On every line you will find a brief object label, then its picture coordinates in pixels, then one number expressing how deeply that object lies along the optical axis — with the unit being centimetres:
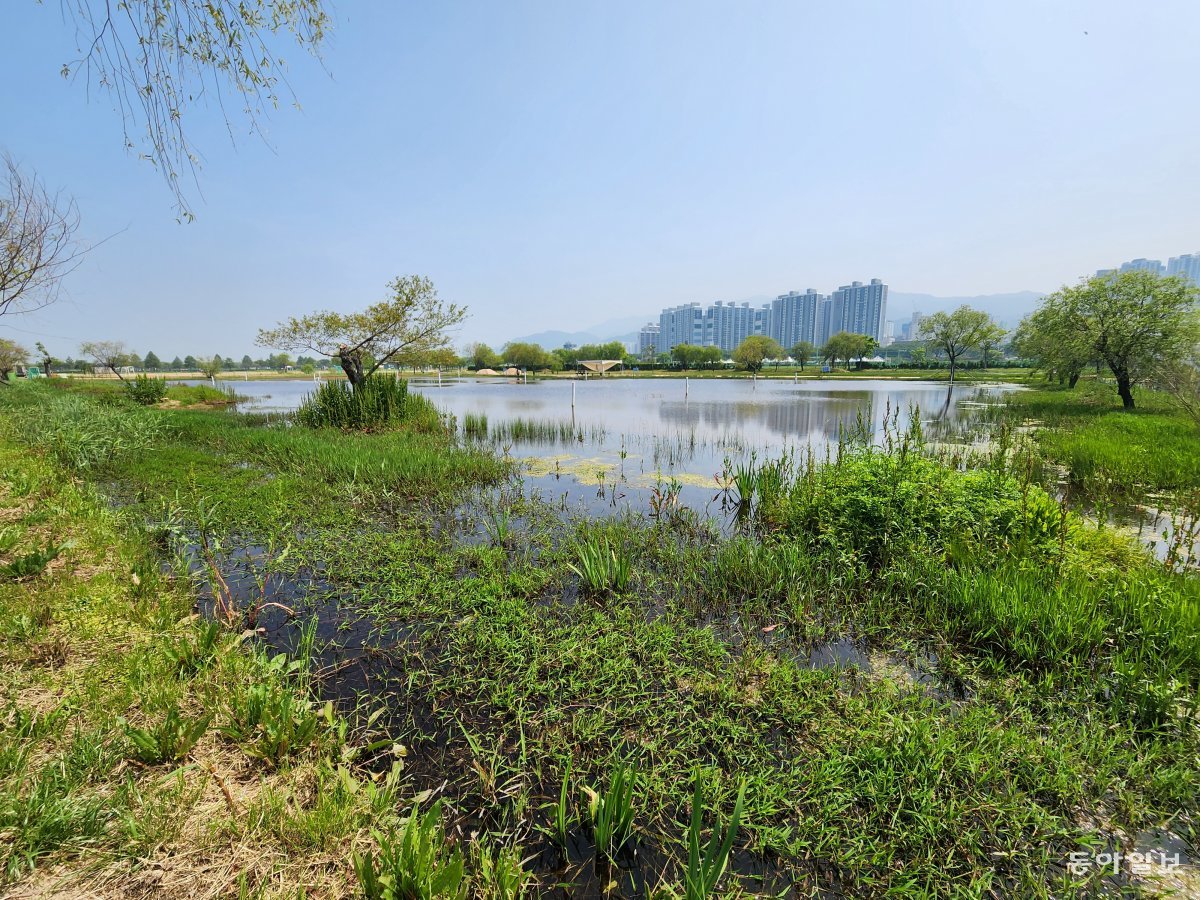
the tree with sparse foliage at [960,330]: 4044
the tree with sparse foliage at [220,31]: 250
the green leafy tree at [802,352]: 7944
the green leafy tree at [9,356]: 3130
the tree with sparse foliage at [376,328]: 1482
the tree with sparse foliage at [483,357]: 8094
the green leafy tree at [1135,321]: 1512
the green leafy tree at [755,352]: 7275
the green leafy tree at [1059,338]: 1682
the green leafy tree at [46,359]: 3676
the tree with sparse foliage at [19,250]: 1151
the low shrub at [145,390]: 1912
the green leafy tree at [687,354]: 8431
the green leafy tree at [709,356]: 8361
